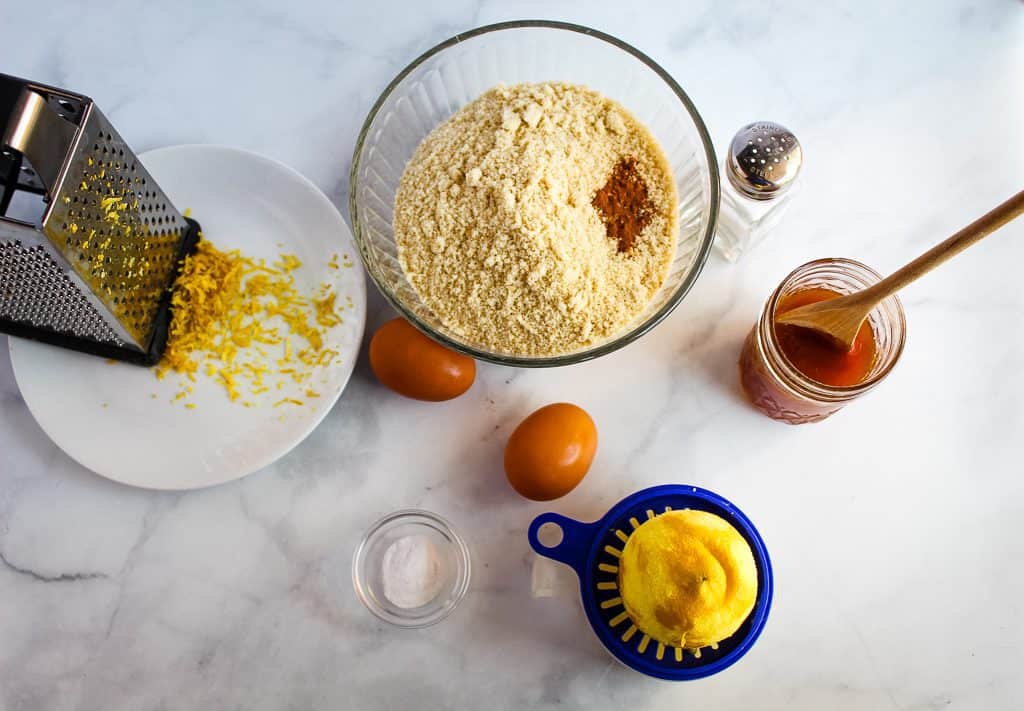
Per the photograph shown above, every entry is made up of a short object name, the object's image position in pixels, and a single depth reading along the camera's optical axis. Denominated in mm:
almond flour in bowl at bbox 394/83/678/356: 440
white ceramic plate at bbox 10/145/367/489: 497
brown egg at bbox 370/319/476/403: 480
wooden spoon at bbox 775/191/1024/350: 371
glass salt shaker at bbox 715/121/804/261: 474
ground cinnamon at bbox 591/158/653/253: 458
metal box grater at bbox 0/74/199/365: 402
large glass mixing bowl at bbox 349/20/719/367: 465
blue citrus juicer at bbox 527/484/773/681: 463
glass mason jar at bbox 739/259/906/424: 460
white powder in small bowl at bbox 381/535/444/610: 497
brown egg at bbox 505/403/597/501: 477
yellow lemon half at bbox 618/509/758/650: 423
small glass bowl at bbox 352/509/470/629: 497
